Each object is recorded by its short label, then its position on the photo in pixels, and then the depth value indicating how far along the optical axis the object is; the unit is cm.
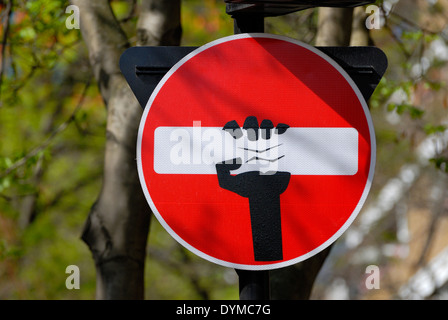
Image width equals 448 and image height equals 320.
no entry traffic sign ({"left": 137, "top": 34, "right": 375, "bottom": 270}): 430
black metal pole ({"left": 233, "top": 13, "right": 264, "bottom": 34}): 450
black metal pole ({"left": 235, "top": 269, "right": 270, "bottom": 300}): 439
